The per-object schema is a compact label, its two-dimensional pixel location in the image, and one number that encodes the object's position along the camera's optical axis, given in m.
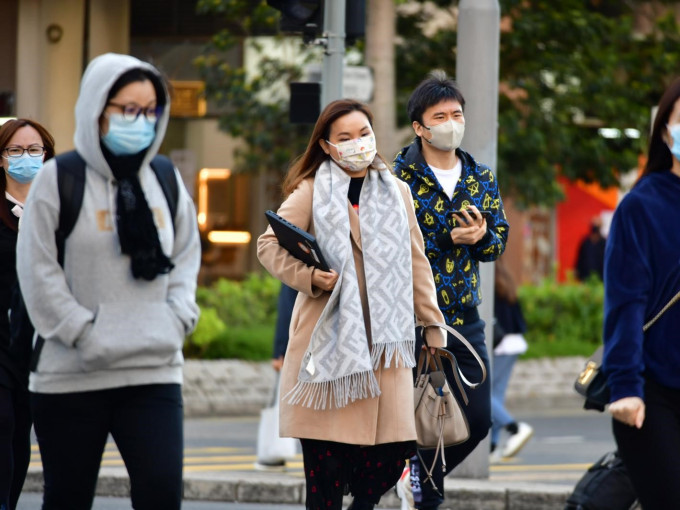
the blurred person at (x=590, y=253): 48.59
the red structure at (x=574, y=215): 59.50
